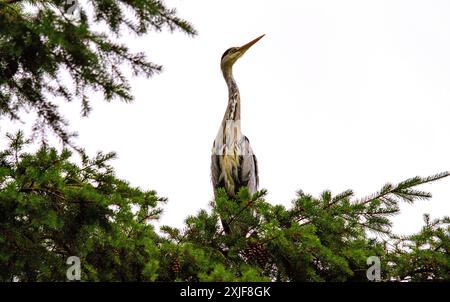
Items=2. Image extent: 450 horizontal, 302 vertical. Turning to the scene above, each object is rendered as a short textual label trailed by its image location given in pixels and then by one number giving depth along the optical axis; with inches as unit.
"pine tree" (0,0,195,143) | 190.2
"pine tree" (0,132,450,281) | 238.1
